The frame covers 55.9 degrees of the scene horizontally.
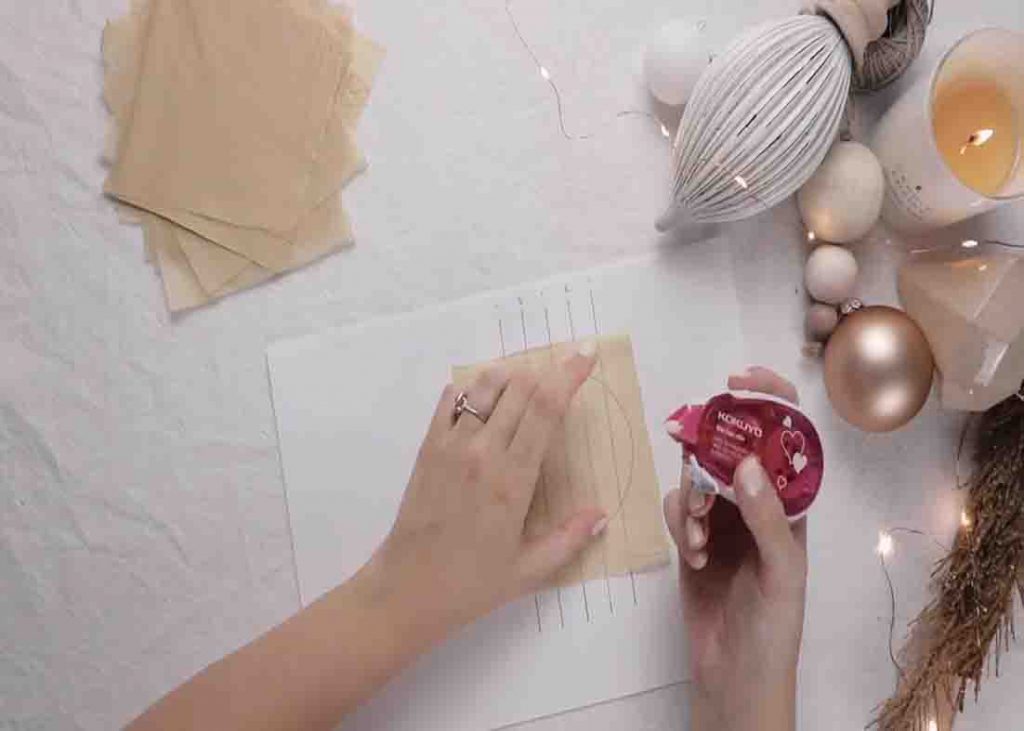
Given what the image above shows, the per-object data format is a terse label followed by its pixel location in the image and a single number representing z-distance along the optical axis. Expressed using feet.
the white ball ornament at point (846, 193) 1.77
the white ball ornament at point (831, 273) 1.84
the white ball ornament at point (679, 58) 1.86
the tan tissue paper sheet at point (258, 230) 1.97
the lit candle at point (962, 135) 1.70
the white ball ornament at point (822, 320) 1.87
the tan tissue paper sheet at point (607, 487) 1.90
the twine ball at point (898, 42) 1.80
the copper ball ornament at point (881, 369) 1.74
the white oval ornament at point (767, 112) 1.69
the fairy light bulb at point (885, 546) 1.91
